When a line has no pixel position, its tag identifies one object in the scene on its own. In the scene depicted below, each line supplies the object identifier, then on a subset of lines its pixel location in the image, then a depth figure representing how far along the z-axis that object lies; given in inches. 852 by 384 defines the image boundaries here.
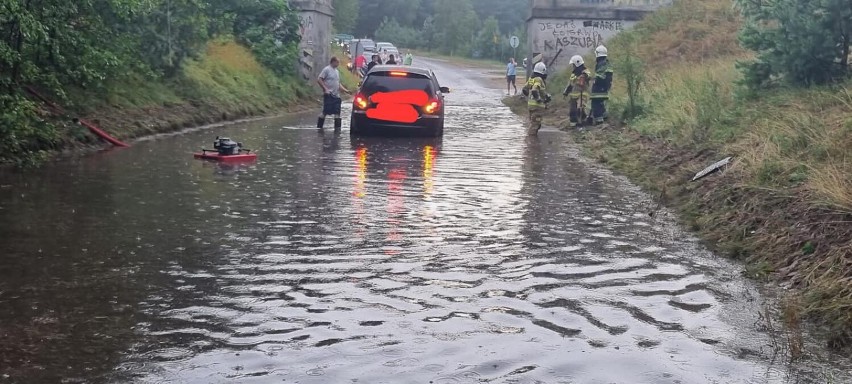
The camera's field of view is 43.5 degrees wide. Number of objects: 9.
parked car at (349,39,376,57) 2316.7
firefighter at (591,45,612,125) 882.1
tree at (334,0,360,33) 3449.8
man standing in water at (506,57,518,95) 1803.6
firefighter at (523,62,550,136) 866.1
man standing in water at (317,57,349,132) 870.4
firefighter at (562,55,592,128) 915.4
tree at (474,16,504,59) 3684.8
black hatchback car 793.6
